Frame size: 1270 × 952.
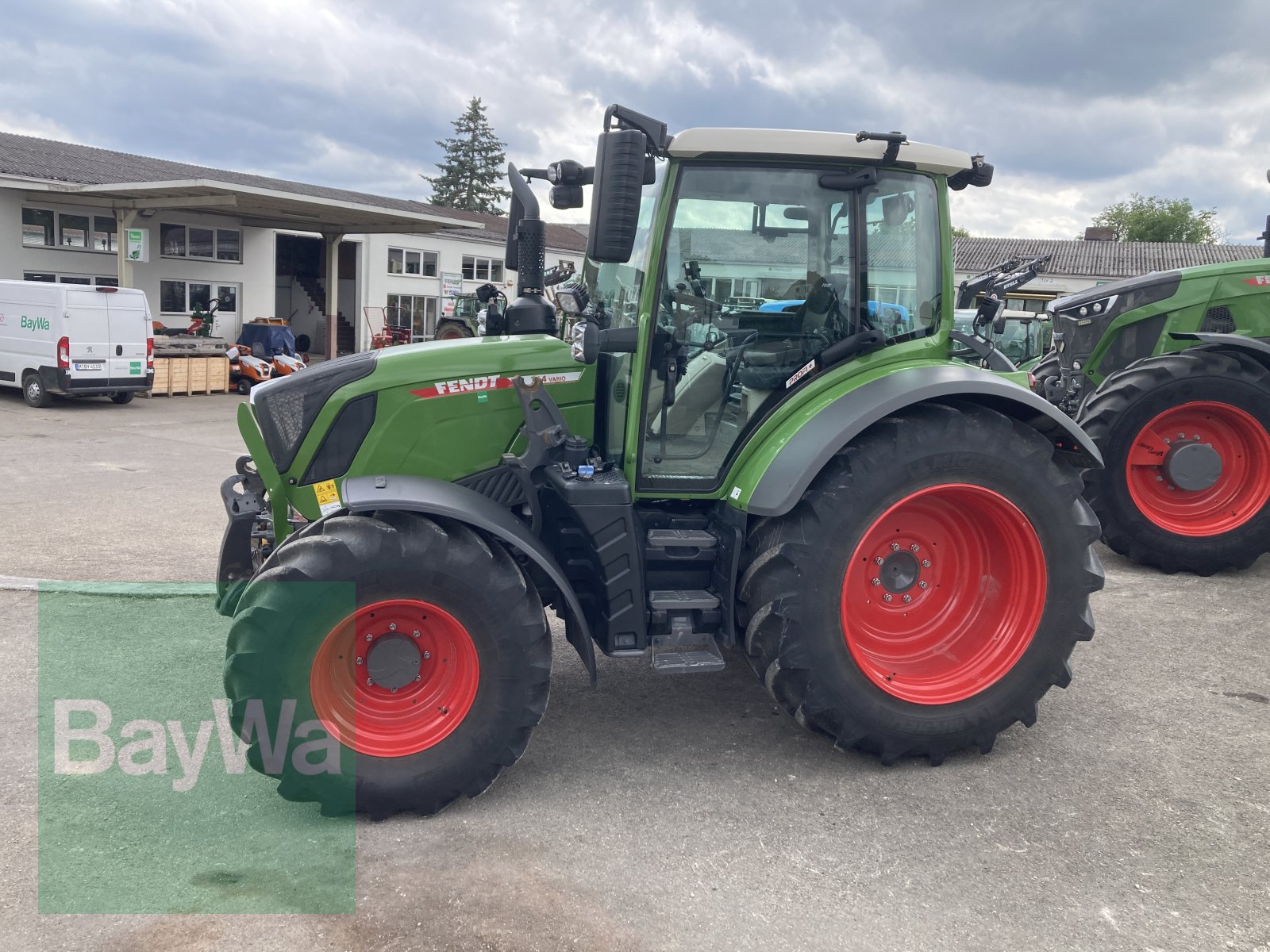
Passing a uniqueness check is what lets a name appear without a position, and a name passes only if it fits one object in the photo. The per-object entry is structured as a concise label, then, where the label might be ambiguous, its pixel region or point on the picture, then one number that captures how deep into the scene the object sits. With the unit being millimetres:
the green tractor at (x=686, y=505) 3588
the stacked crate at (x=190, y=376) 19359
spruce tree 64750
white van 16047
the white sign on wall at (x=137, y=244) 20469
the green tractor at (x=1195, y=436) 7008
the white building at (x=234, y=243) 20891
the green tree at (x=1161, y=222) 75875
